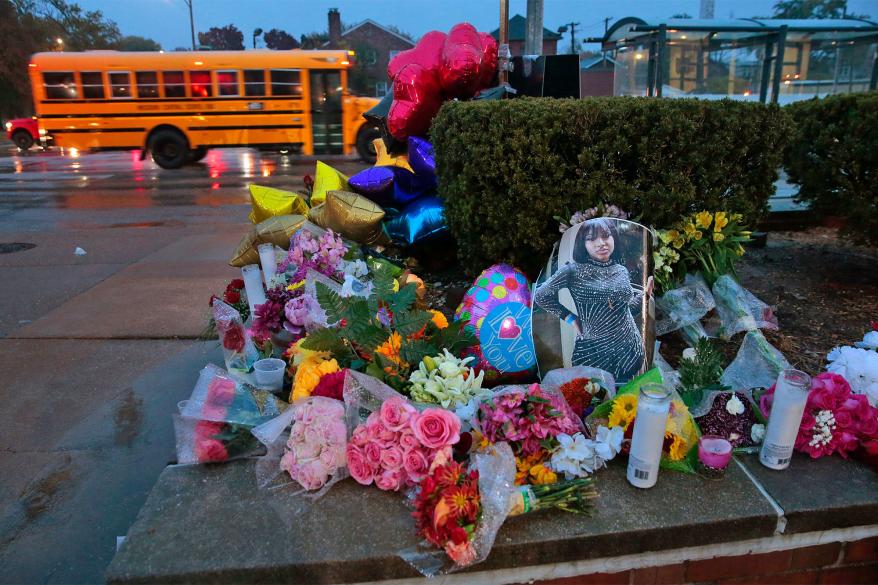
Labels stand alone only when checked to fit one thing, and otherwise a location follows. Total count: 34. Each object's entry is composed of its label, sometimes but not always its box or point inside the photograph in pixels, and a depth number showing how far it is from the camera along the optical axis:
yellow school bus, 15.82
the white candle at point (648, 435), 1.81
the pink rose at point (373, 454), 1.90
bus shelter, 10.95
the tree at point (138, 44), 57.84
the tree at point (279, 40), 61.04
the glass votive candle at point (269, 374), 2.59
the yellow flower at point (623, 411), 2.06
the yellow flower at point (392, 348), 2.40
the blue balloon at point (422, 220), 4.11
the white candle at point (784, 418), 1.91
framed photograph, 2.56
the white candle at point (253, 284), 3.35
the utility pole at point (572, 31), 43.92
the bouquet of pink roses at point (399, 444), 1.87
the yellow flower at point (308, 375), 2.37
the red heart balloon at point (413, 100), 4.73
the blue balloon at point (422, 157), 4.39
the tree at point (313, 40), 51.91
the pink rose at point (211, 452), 2.07
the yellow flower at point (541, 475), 1.92
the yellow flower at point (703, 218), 3.04
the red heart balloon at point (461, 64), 4.78
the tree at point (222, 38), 64.56
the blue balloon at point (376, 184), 4.52
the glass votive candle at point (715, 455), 1.98
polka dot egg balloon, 2.76
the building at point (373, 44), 51.12
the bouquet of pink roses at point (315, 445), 1.91
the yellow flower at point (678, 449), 1.98
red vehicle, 24.75
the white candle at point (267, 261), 3.67
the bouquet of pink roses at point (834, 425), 2.03
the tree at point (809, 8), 51.91
